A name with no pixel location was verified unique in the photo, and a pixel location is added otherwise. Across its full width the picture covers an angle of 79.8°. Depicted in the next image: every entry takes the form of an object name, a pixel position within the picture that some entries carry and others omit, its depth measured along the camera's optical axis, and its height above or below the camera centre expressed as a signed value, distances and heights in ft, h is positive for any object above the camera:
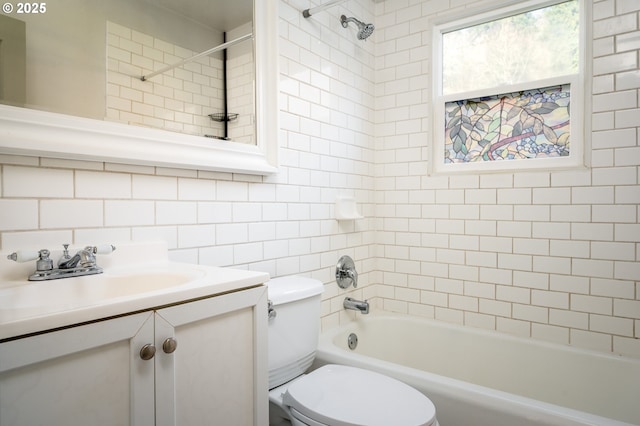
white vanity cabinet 2.28 -1.15
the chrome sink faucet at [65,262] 3.51 -0.52
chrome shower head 7.57 +3.60
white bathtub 4.78 -2.71
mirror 3.70 +1.49
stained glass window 7.02 +2.36
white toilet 4.21 -2.26
